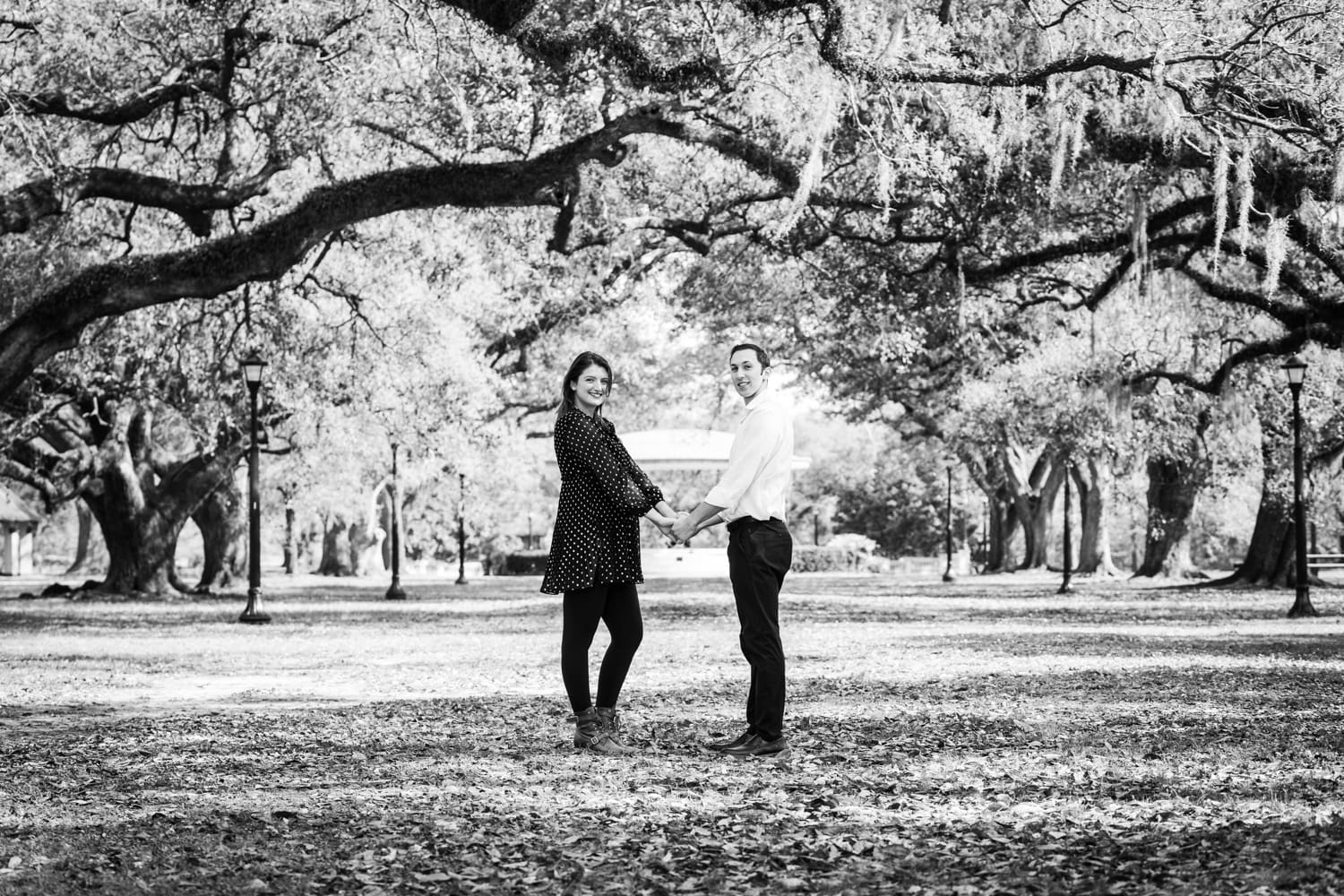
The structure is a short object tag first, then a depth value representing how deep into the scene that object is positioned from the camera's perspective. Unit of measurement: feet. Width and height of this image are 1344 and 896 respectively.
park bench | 143.58
